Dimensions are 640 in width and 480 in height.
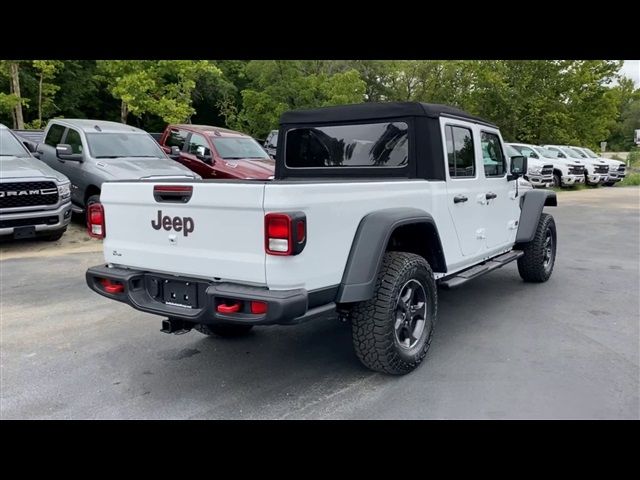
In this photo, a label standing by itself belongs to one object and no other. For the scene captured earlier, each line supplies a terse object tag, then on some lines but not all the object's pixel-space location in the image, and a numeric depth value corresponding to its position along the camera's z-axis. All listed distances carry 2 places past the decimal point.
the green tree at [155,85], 15.58
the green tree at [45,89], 16.70
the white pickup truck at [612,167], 24.75
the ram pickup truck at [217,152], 10.70
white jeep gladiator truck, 3.02
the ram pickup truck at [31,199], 7.82
